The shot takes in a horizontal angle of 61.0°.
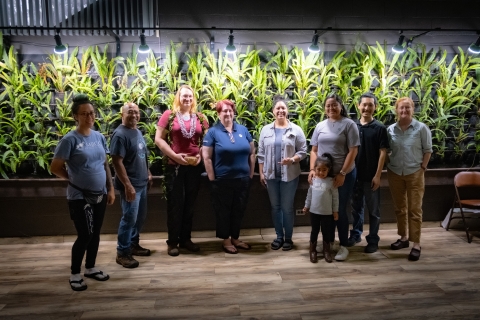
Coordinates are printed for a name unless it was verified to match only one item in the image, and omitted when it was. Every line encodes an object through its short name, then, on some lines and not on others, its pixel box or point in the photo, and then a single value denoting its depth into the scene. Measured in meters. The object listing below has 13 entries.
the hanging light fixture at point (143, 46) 4.19
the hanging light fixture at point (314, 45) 4.39
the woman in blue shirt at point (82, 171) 2.98
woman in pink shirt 3.73
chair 4.34
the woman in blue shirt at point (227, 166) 3.78
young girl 3.54
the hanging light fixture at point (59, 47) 4.06
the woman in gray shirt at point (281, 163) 3.86
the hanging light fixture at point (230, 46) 4.28
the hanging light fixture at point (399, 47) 4.48
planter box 4.27
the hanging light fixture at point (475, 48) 4.50
